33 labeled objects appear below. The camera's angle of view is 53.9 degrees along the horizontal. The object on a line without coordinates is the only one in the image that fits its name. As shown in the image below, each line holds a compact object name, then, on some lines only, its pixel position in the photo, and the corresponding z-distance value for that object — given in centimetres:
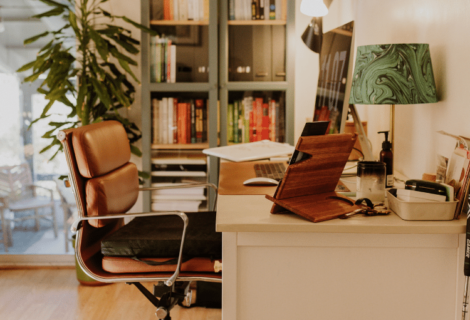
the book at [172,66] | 298
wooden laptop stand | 129
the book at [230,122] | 300
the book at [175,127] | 303
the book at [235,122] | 301
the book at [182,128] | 303
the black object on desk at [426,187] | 125
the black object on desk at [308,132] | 130
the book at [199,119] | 300
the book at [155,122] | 300
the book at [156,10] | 293
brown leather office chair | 164
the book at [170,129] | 303
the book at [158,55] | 296
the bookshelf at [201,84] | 291
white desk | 127
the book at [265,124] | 303
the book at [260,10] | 295
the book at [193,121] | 302
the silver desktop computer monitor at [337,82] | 192
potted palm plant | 270
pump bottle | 169
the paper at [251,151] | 233
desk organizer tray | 123
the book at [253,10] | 295
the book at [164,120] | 301
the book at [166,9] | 293
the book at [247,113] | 301
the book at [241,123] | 301
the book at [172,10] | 293
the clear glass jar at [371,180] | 144
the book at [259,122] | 303
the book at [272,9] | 295
